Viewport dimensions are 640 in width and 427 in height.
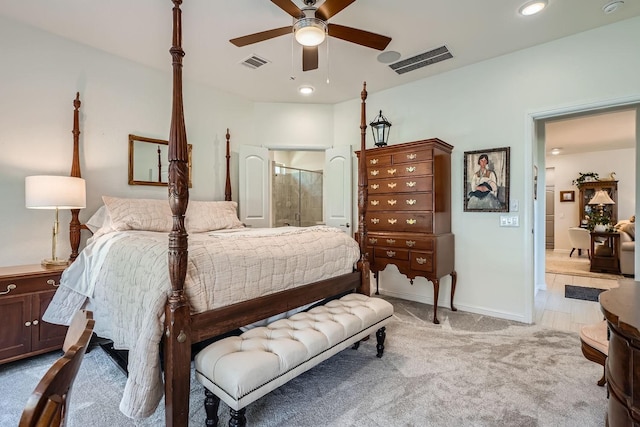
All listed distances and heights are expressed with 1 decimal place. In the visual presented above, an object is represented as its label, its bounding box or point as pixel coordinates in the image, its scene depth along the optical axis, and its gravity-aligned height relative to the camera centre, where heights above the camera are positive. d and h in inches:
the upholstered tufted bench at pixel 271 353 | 59.4 -29.8
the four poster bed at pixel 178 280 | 62.6 -16.9
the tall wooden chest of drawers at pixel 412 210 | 133.6 +1.5
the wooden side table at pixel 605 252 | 221.3 -28.4
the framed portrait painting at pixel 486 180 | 134.3 +14.4
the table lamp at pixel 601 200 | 289.4 +11.5
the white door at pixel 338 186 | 182.5 +15.9
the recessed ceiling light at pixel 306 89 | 165.8 +66.5
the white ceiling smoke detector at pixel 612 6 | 99.6 +66.4
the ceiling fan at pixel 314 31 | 84.5 +53.8
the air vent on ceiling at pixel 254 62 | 134.6 +66.6
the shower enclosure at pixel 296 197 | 250.1 +14.4
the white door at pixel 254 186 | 171.9 +15.4
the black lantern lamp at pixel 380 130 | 160.2 +43.7
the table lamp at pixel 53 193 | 97.5 +6.7
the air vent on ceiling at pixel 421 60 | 131.0 +67.0
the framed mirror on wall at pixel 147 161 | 136.5 +24.0
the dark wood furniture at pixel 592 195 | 293.4 +16.1
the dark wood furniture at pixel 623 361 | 38.1 -19.2
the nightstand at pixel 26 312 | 90.7 -28.9
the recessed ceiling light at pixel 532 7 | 98.4 +65.9
